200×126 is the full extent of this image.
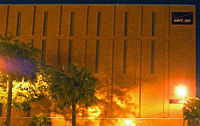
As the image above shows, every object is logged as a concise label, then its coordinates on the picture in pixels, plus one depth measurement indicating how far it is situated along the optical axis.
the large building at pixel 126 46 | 33.72
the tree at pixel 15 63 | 23.75
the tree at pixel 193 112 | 25.61
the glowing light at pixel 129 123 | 33.01
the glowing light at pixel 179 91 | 33.22
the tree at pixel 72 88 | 27.17
